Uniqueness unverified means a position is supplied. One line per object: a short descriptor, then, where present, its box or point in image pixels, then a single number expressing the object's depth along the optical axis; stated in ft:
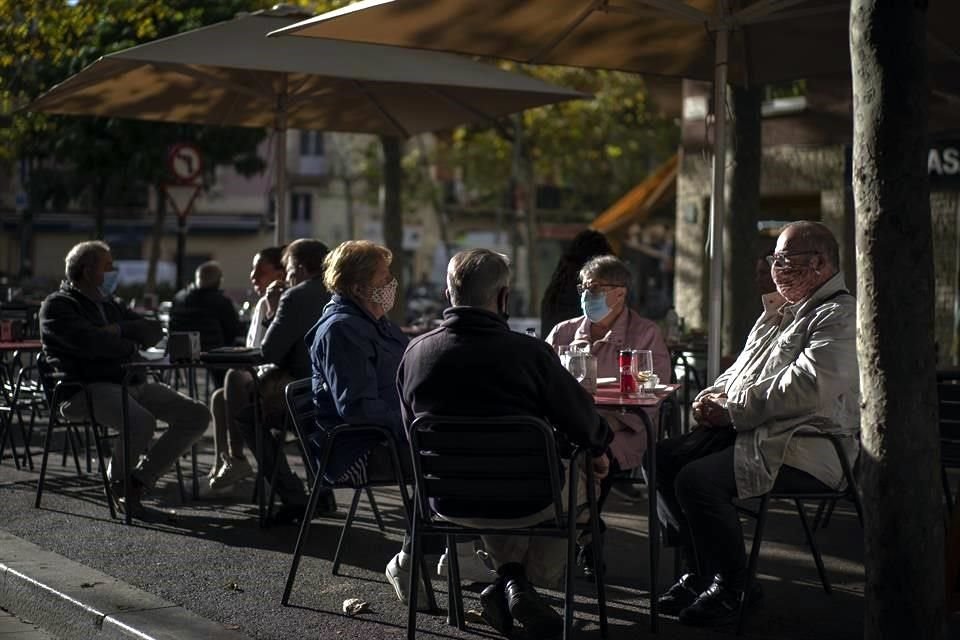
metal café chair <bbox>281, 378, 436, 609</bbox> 20.61
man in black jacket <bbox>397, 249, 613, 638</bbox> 17.56
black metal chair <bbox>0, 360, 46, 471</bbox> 32.81
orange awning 75.05
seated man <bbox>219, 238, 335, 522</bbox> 27.09
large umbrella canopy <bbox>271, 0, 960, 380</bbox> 25.36
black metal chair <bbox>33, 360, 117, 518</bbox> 27.89
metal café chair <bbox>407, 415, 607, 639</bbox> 17.13
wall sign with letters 56.03
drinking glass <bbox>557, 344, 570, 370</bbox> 21.22
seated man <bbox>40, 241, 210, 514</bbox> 27.53
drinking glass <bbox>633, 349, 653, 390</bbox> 21.84
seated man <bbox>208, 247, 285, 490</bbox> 30.27
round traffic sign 65.00
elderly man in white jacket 19.61
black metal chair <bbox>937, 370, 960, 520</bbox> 23.70
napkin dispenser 27.25
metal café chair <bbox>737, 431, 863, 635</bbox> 19.21
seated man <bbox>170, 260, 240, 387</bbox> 38.14
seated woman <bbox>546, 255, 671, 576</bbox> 23.36
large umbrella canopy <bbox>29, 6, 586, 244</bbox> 32.17
